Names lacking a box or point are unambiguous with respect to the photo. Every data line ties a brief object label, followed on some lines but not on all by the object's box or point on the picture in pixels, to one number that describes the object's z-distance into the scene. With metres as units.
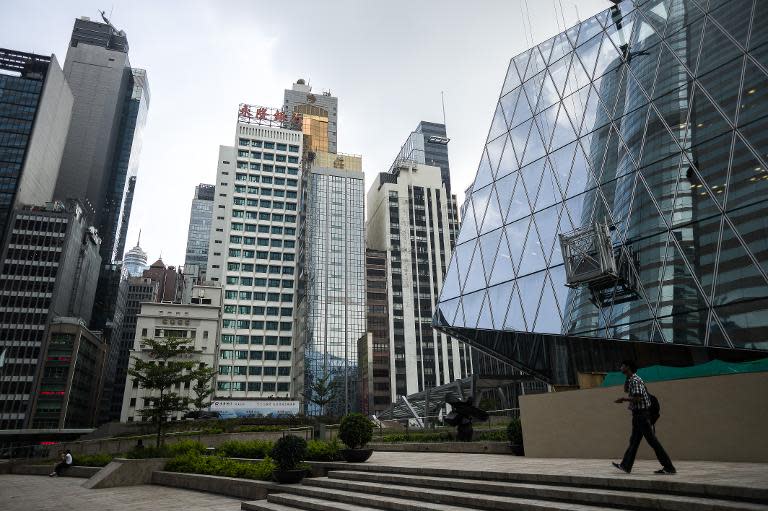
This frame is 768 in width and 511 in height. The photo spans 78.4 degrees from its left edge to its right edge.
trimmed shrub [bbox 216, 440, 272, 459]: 17.78
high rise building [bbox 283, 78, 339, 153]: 142.88
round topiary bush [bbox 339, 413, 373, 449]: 13.10
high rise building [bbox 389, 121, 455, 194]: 157.25
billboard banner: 62.62
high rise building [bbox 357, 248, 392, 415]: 93.31
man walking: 7.12
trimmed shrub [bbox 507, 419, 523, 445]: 13.38
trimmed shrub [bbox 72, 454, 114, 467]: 22.69
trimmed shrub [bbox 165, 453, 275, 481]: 12.74
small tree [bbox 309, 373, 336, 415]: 81.86
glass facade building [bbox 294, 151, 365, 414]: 86.54
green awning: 10.52
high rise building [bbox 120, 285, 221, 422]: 81.12
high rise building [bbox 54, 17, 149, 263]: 136.75
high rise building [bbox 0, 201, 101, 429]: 78.23
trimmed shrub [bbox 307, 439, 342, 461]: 13.44
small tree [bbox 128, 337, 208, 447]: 27.95
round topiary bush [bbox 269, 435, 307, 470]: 11.73
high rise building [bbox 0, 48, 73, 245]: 93.06
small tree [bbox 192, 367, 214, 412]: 46.39
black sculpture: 17.22
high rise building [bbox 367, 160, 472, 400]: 103.19
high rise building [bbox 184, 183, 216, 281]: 196.88
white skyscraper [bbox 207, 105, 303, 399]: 88.00
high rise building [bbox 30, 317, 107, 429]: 79.00
